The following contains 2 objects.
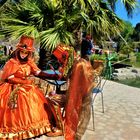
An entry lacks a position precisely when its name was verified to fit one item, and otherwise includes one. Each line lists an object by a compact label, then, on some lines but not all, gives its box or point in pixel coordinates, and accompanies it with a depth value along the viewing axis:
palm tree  4.36
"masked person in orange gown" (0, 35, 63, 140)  2.05
